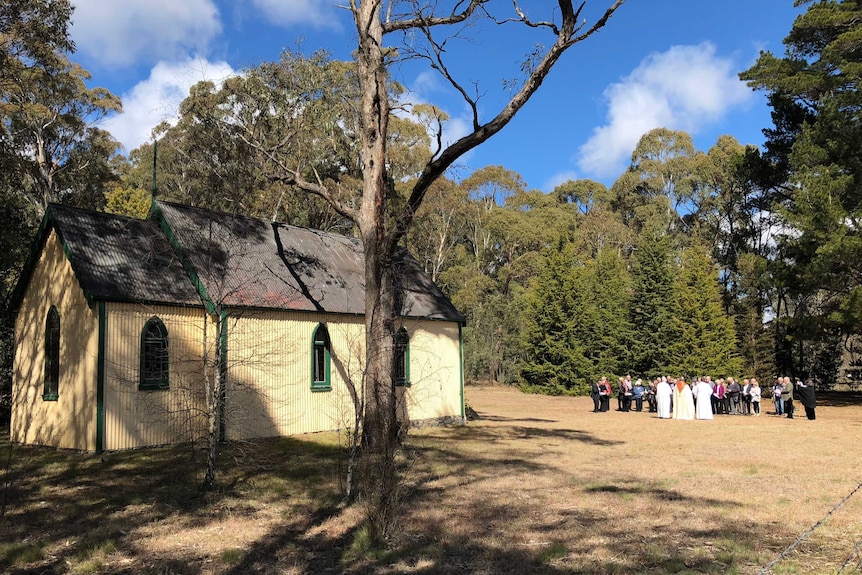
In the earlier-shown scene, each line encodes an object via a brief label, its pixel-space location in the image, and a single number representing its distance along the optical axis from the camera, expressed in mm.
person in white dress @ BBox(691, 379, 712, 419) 25172
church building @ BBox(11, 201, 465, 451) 14758
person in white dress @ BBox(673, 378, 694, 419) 25375
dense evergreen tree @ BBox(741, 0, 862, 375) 28797
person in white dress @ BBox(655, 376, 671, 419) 25609
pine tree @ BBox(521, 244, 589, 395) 40656
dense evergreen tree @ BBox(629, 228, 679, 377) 38844
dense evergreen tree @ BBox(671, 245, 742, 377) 37094
